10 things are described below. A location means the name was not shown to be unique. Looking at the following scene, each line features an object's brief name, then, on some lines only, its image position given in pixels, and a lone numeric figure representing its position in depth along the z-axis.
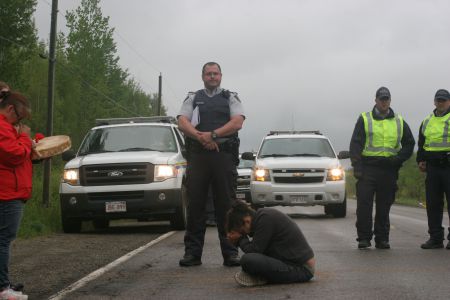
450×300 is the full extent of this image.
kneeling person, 7.04
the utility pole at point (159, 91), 50.92
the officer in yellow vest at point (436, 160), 10.64
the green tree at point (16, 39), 50.75
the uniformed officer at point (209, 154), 8.70
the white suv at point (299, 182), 17.58
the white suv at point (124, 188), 13.49
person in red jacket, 6.22
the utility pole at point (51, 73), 21.65
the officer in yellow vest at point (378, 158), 10.55
